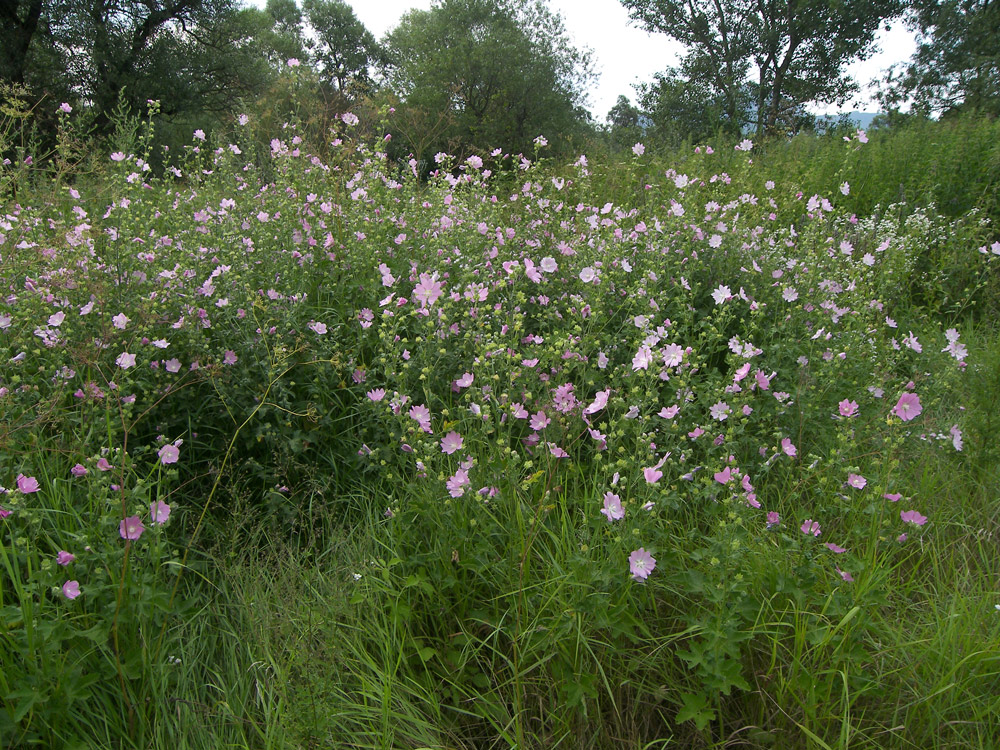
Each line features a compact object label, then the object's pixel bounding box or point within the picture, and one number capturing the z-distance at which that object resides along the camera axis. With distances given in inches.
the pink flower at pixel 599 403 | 81.5
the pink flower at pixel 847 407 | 89.5
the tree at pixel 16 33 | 601.0
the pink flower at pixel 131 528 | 62.9
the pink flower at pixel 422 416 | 77.7
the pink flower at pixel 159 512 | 66.9
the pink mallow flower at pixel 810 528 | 70.0
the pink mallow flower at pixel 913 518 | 67.8
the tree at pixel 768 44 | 1012.5
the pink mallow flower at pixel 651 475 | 64.6
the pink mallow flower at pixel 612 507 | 67.0
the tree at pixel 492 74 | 910.4
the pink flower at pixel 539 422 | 78.9
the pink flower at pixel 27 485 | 64.9
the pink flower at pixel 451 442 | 74.4
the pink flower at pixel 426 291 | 101.3
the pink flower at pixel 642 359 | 81.5
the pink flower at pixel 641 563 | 63.2
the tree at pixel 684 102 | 977.5
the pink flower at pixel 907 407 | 85.7
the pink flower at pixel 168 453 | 78.0
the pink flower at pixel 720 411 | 79.6
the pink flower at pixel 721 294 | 110.9
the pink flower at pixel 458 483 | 70.6
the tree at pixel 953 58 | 872.9
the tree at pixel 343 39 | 1595.7
